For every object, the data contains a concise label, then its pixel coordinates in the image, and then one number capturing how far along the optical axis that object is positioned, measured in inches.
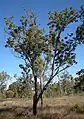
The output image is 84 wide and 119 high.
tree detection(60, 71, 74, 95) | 1243.1
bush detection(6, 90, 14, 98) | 1345.3
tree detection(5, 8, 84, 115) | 393.3
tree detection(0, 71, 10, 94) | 1359.7
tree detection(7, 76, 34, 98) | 1216.3
